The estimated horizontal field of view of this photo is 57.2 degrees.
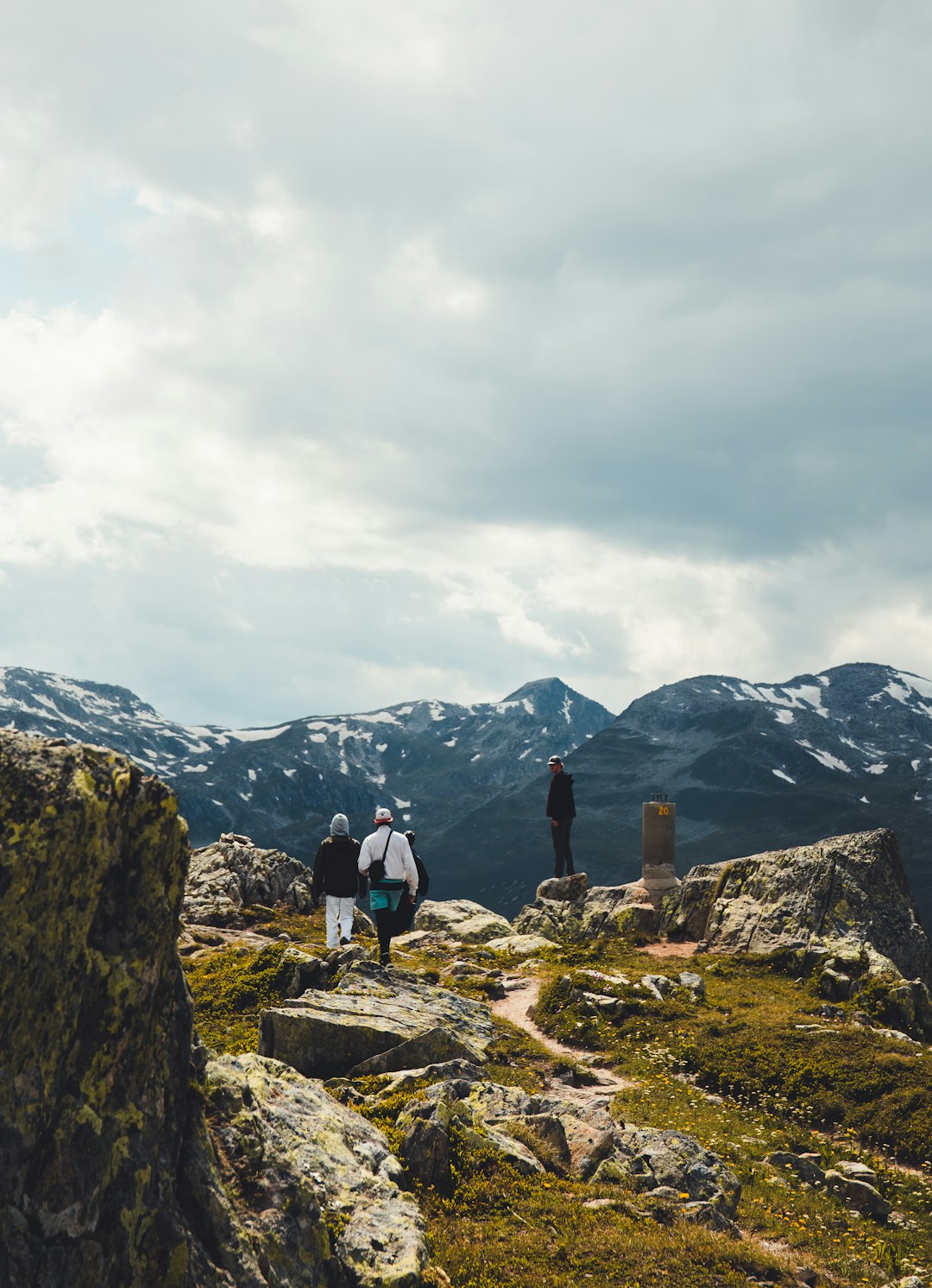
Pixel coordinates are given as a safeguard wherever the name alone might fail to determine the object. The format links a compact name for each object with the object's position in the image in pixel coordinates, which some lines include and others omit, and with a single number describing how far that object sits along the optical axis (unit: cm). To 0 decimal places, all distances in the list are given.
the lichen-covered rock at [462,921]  4081
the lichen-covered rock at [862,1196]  1448
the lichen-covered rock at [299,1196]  844
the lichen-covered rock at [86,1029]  721
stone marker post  4403
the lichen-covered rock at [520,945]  3447
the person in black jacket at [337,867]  2611
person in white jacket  2244
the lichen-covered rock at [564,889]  4666
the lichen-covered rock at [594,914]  4138
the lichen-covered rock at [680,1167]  1305
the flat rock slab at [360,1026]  1600
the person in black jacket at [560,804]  3747
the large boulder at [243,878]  4412
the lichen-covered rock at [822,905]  3316
